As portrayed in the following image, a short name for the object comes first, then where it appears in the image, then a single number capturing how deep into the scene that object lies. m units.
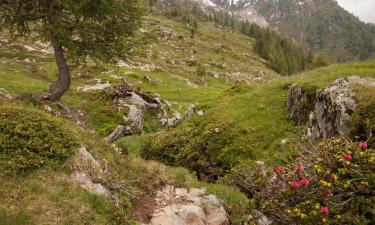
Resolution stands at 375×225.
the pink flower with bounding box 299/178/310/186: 8.95
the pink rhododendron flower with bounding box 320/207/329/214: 8.30
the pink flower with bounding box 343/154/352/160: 8.76
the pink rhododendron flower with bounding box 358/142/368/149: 9.11
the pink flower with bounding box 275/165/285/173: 10.45
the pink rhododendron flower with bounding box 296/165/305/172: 9.55
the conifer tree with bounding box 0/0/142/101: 21.31
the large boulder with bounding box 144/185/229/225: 11.45
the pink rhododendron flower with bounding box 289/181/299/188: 9.08
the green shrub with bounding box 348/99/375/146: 12.57
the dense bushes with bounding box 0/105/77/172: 11.10
